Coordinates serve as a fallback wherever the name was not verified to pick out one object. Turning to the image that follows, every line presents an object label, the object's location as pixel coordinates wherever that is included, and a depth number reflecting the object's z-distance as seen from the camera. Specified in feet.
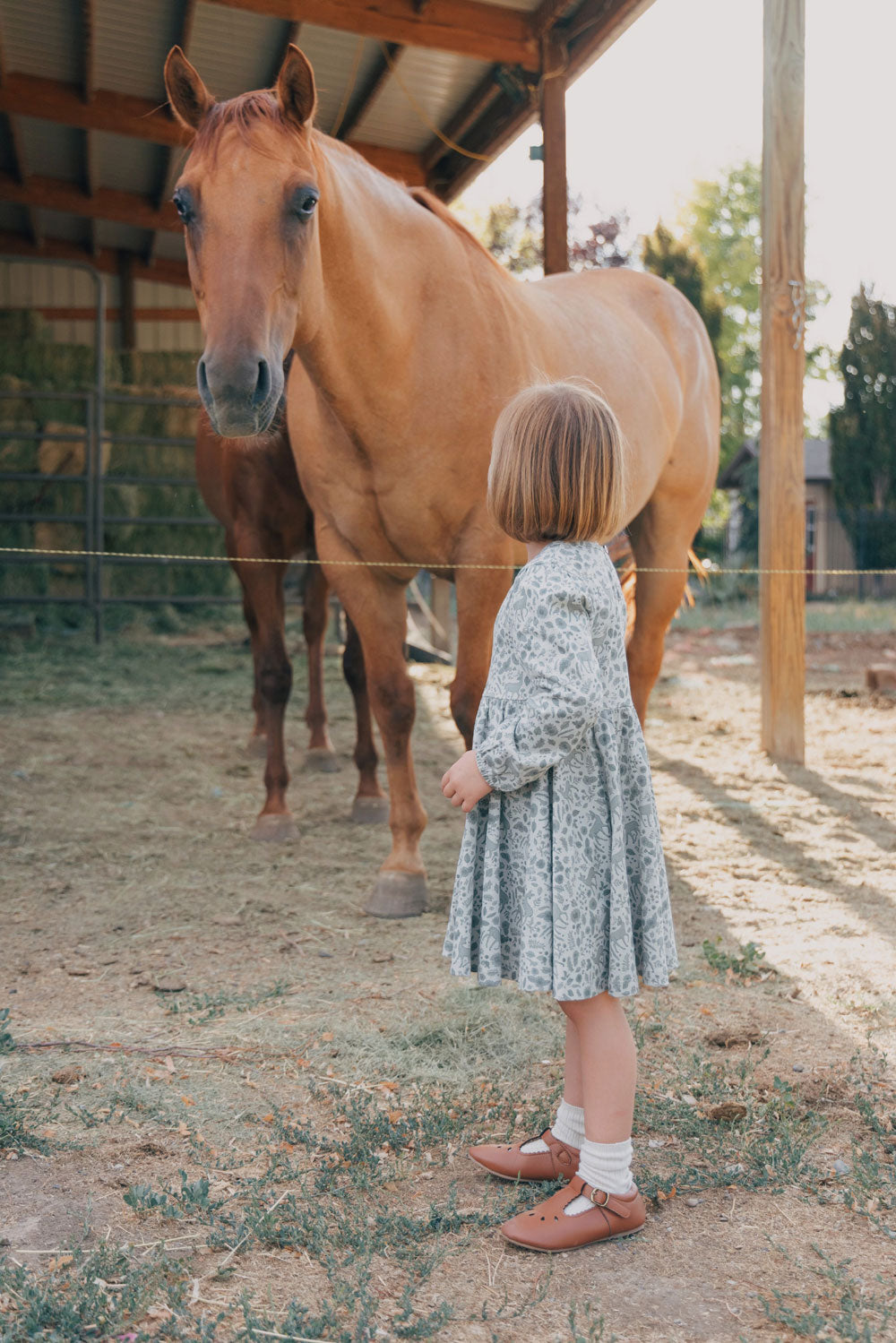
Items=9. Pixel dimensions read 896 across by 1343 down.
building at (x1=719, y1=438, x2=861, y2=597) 81.90
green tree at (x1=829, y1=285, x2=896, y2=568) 74.13
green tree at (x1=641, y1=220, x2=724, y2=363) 67.77
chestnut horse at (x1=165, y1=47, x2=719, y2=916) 8.27
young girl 5.42
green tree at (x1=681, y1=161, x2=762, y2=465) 110.63
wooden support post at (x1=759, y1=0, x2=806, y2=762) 16.89
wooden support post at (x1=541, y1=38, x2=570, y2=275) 21.47
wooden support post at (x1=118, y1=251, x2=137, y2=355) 49.19
